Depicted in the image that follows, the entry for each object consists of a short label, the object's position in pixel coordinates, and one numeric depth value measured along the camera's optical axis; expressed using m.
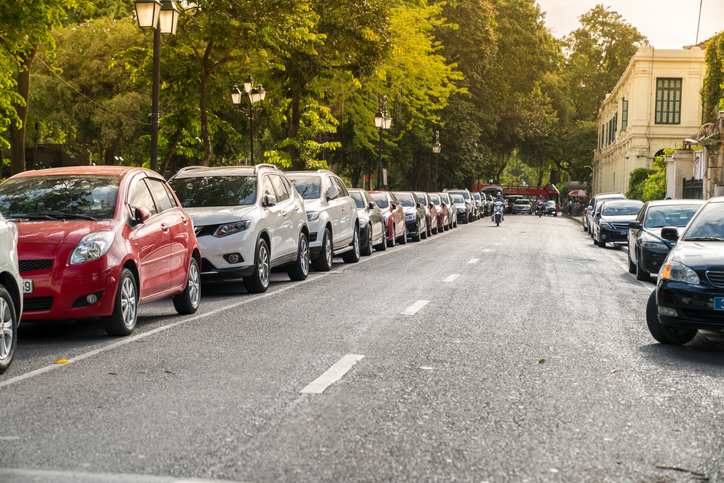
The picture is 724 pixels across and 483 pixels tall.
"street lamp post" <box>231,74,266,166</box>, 29.17
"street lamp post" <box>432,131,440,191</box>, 47.69
